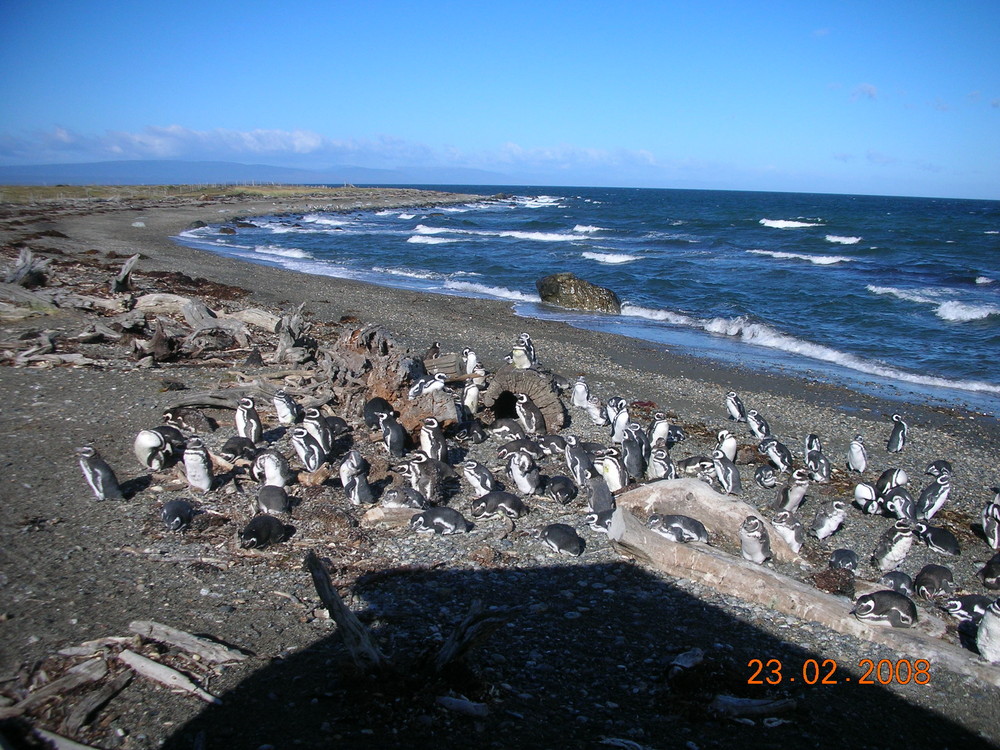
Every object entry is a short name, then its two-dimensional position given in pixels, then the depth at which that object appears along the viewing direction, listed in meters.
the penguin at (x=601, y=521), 7.78
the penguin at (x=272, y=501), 7.61
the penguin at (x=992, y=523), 8.27
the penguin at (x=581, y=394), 12.81
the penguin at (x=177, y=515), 6.91
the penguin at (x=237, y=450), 8.72
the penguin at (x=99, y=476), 7.40
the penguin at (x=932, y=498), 8.73
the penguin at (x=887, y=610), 5.95
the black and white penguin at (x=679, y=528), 7.47
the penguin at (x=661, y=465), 9.56
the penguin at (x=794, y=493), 9.10
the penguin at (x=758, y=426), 11.77
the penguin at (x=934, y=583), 6.86
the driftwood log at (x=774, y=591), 5.64
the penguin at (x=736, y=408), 12.62
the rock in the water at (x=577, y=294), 26.72
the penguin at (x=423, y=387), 10.70
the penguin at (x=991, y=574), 7.28
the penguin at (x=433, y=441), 9.50
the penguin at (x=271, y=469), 8.18
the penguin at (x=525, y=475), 8.91
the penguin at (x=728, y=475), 9.45
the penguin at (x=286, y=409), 10.38
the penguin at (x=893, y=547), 7.56
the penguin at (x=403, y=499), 7.91
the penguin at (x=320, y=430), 9.33
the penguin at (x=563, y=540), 7.24
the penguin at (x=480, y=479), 8.77
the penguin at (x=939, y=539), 8.02
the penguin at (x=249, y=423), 9.54
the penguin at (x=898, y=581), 6.88
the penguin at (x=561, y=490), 8.75
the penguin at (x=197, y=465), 7.92
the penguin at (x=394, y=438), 9.63
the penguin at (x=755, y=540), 7.27
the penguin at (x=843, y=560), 7.38
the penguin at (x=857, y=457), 10.59
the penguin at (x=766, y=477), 9.84
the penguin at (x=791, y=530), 7.65
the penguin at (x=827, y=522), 8.22
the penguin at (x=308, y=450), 8.77
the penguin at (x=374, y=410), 10.43
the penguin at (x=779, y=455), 10.35
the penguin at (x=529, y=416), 11.38
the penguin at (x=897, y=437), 11.55
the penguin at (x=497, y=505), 8.04
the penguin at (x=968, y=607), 6.26
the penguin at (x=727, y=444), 10.48
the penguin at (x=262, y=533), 6.64
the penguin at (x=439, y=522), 7.45
